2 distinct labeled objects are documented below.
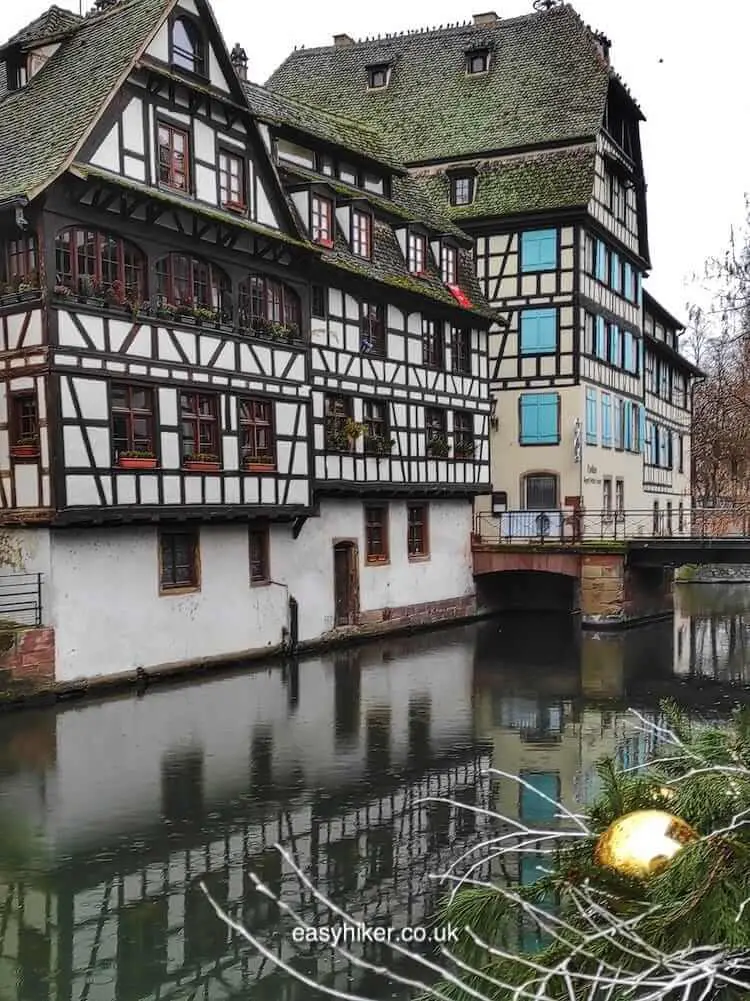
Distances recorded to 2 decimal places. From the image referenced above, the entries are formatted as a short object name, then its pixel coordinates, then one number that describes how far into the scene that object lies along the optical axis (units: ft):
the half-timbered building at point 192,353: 60.39
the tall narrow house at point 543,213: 109.81
